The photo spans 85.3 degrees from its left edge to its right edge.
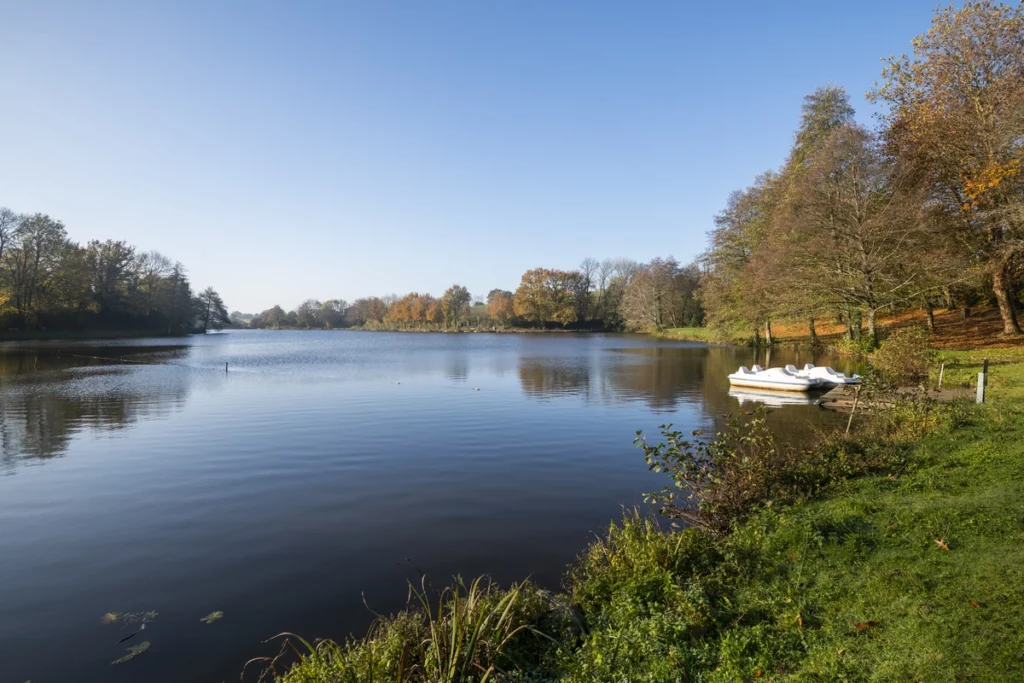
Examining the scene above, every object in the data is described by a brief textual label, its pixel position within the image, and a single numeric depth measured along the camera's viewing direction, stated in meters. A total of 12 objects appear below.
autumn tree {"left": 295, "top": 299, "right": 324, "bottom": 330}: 166.62
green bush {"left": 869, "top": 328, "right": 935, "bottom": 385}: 17.72
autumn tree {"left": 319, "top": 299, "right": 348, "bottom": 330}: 164.62
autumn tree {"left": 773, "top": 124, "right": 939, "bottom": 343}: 29.04
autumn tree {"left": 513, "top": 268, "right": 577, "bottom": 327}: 111.25
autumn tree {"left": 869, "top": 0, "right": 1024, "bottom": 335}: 23.05
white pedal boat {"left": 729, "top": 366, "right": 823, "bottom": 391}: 22.41
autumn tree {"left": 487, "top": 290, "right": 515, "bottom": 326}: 116.44
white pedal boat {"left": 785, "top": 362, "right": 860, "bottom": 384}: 22.28
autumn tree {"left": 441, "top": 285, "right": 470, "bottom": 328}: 127.81
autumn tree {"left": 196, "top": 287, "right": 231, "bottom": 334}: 108.56
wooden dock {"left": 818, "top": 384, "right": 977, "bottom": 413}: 12.37
